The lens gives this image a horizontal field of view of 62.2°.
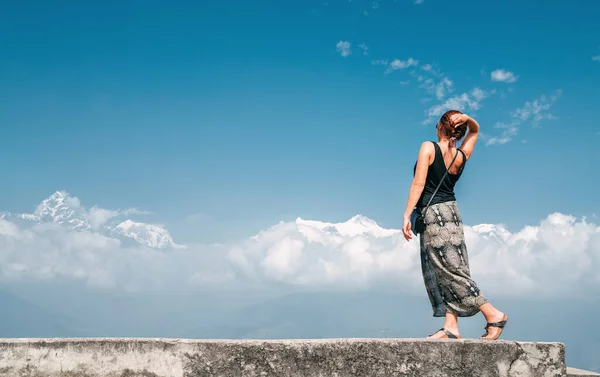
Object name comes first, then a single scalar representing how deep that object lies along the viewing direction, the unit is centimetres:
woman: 446
